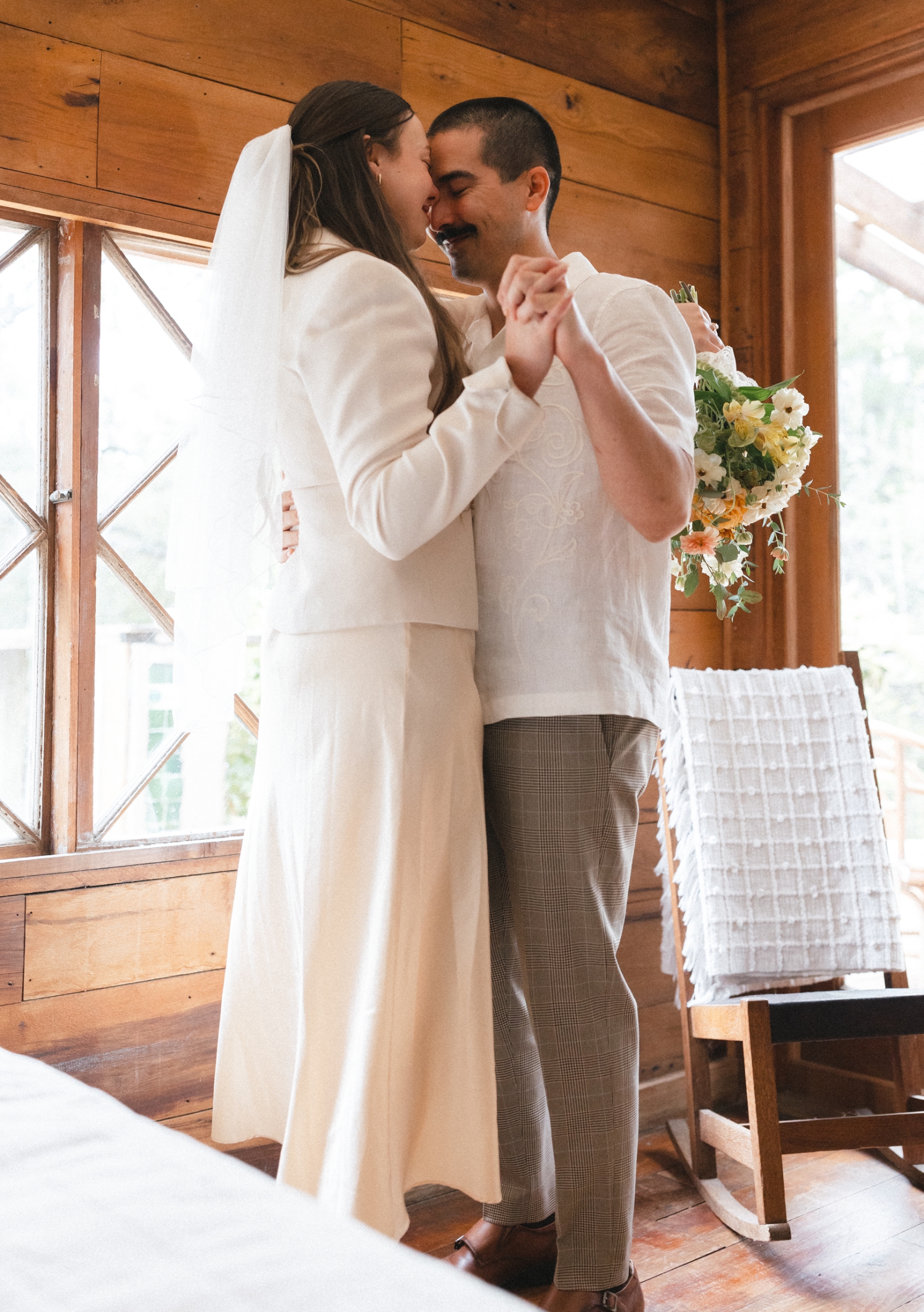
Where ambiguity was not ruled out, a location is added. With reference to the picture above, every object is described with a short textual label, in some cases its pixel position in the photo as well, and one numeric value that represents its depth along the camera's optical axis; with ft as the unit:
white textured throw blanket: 6.77
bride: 4.17
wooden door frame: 8.46
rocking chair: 5.74
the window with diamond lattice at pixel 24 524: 5.86
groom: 4.70
